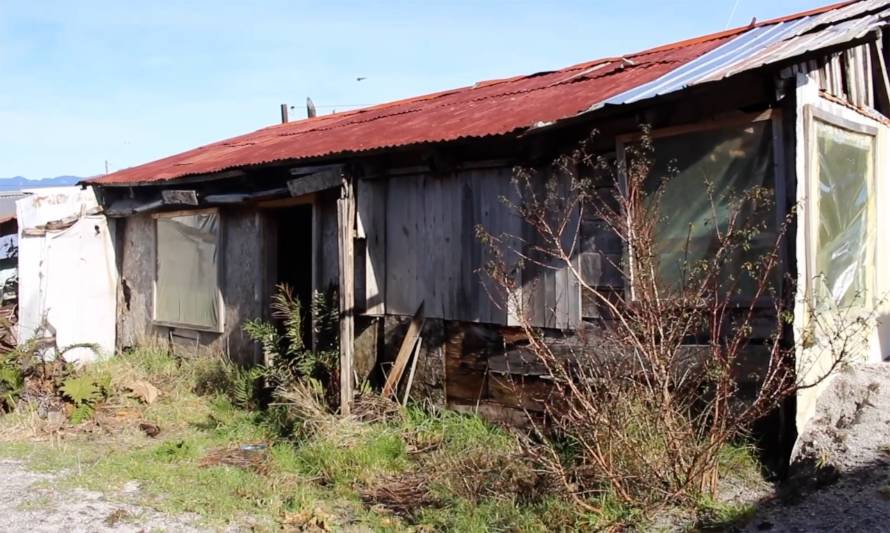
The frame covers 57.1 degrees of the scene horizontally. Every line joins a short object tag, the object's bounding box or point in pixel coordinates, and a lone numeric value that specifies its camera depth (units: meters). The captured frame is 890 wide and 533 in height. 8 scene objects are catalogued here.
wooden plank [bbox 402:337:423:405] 7.11
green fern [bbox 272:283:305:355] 7.51
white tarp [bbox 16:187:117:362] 10.27
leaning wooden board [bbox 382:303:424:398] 7.08
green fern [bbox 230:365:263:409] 8.25
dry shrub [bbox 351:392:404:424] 6.90
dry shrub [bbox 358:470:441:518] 5.38
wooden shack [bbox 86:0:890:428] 5.36
